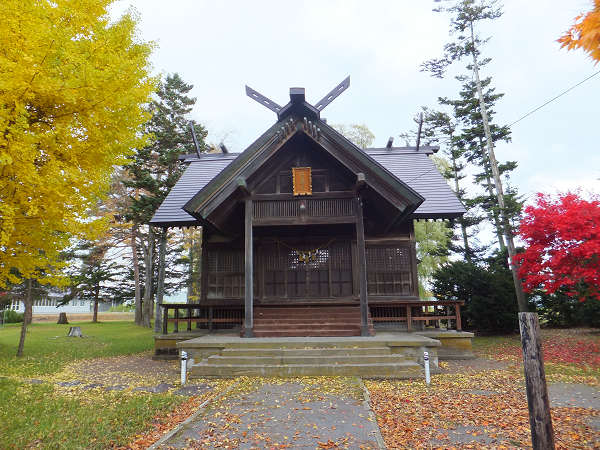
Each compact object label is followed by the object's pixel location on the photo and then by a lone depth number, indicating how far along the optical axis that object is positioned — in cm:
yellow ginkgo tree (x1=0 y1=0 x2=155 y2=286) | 651
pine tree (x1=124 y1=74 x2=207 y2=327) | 1888
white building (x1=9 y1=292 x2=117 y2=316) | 4678
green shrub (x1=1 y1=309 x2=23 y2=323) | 3162
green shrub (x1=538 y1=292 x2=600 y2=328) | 1373
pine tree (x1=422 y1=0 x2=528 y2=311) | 1664
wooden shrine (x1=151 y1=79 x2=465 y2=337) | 1009
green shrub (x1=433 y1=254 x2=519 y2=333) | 1449
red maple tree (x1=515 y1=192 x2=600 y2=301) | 991
